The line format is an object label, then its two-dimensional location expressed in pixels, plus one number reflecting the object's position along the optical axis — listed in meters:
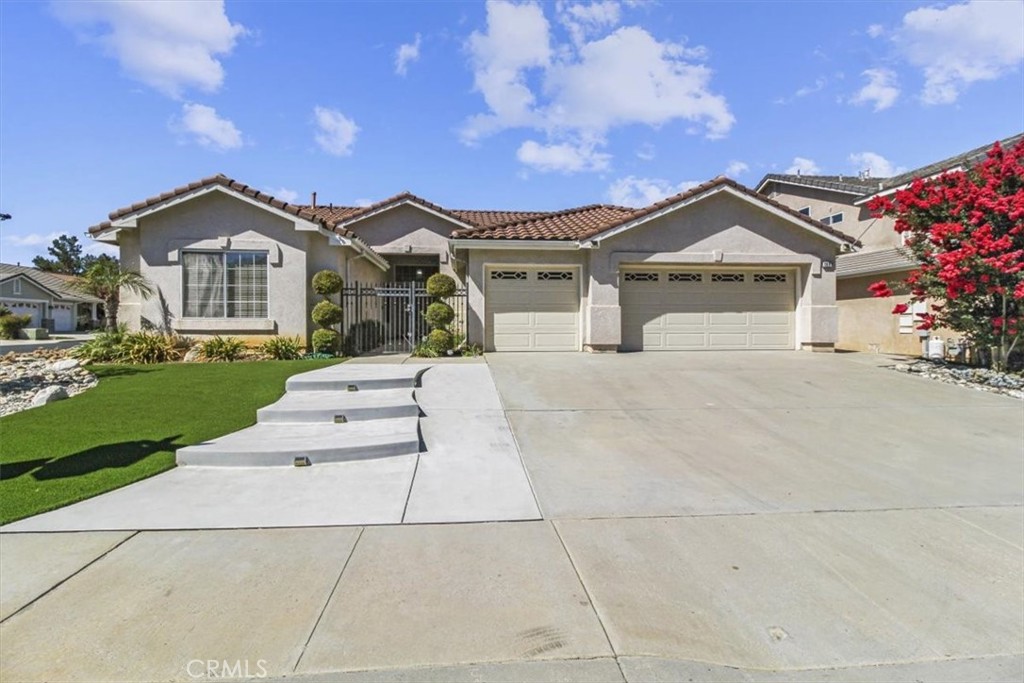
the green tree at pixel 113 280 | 12.59
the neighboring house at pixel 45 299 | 36.47
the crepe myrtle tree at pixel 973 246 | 10.41
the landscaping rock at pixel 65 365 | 11.06
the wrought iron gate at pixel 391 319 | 13.90
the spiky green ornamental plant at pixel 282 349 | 12.68
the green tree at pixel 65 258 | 71.06
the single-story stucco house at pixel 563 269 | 13.02
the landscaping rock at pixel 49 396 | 8.40
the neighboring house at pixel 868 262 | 15.11
